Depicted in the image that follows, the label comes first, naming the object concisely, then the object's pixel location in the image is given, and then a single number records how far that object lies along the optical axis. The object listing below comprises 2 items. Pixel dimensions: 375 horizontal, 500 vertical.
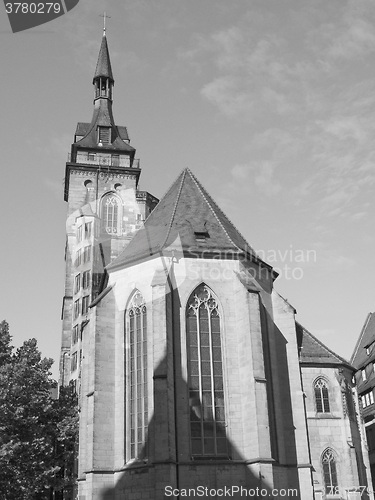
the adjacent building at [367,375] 40.22
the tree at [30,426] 25.98
